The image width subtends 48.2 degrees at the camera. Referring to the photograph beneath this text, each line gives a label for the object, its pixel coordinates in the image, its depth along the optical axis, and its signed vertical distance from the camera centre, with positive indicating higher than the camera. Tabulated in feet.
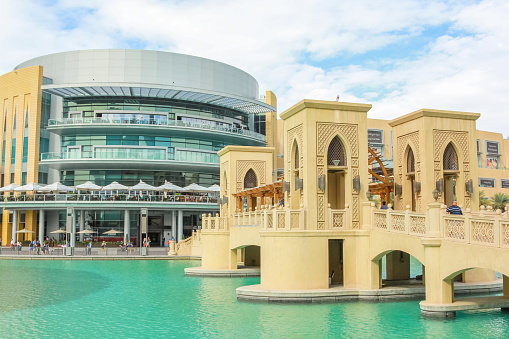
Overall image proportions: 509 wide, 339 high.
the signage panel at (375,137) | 263.49 +42.23
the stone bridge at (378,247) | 54.44 -2.24
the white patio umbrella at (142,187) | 176.55 +12.73
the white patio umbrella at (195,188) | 183.42 +12.87
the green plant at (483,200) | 229.33 +11.35
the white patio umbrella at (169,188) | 179.42 +12.70
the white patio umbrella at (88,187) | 174.08 +12.65
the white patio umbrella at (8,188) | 182.27 +12.82
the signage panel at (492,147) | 282.83 +40.19
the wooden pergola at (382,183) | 89.81 +7.13
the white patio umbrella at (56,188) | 176.76 +12.50
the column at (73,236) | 169.92 -2.50
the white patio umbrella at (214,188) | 184.73 +13.04
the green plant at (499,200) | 240.73 +11.97
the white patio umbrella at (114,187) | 177.06 +12.80
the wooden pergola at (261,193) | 101.23 +6.95
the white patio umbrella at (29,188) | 179.11 +12.69
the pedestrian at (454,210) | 61.16 +1.94
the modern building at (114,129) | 194.29 +34.76
